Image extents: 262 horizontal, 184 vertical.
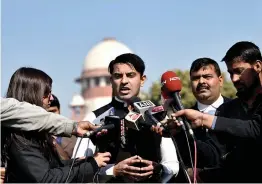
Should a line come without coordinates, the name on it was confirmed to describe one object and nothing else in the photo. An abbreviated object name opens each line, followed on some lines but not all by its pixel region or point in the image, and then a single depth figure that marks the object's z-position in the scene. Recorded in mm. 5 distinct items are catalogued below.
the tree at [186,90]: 17561
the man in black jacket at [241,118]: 2411
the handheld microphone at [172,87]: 2516
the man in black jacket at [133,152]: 2660
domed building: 40554
